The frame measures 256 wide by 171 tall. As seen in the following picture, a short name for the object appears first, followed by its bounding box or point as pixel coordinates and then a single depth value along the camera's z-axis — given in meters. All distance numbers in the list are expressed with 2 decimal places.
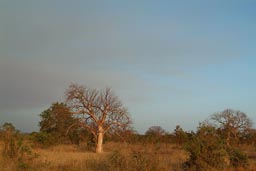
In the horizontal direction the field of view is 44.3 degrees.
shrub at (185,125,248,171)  12.05
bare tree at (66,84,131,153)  31.30
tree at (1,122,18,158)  12.97
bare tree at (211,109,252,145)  53.88
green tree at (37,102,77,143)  32.41
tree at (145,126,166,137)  54.38
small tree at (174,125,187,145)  39.02
